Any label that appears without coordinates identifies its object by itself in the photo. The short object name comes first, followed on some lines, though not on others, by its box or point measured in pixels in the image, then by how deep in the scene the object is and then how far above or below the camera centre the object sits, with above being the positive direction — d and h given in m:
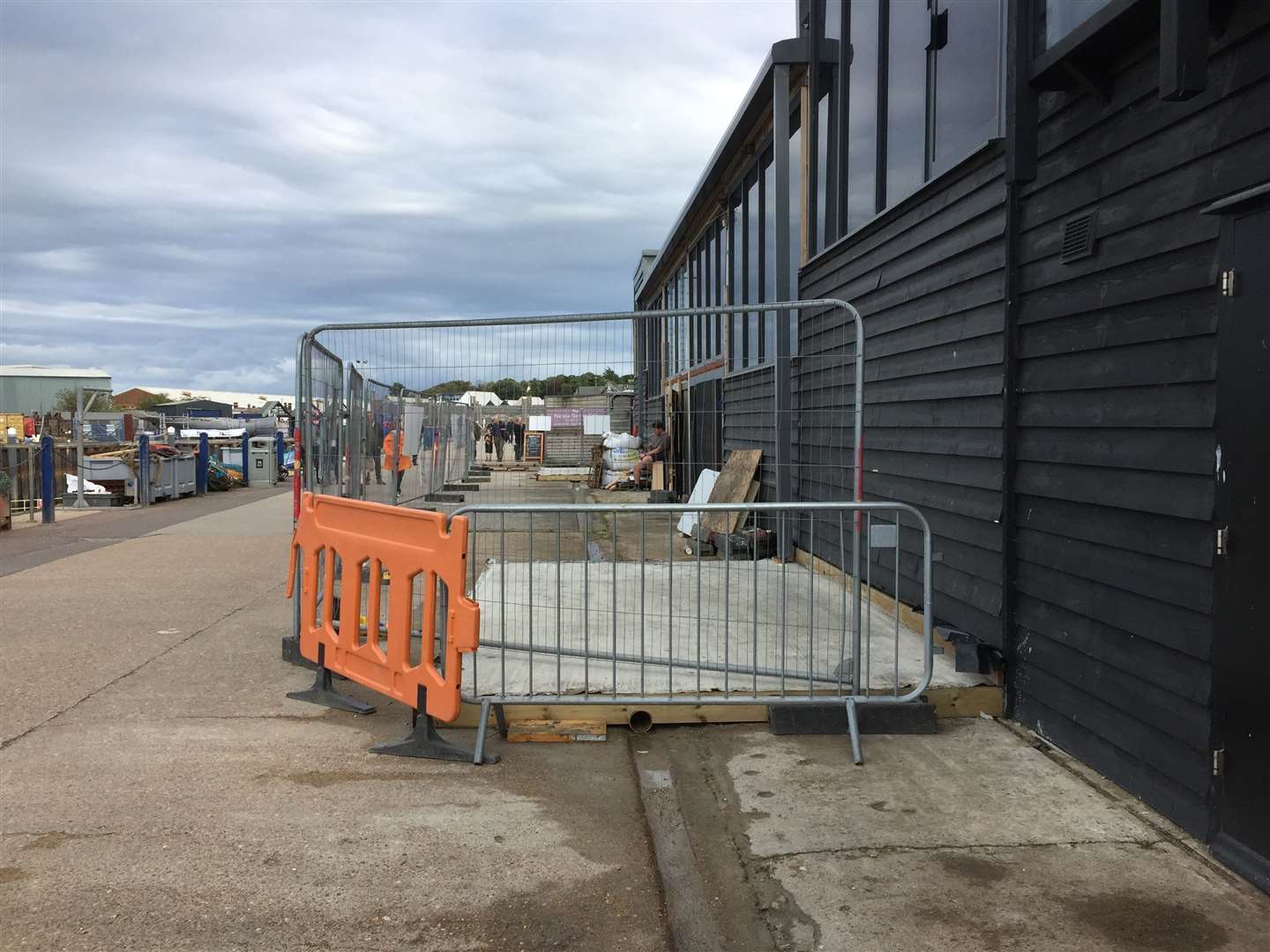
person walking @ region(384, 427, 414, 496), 8.05 -0.21
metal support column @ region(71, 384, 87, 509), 19.97 -0.59
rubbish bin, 28.17 -0.99
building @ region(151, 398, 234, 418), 71.41 +1.84
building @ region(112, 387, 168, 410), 117.12 +4.63
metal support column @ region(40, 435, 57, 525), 16.33 -0.87
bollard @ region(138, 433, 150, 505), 20.20 -0.86
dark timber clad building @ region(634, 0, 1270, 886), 3.46 +0.43
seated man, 9.72 -0.14
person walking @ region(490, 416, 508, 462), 8.42 +0.00
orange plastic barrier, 4.62 -0.87
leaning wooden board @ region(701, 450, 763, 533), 9.42 -0.51
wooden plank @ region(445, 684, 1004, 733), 5.18 -1.56
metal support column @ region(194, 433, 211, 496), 23.96 -1.06
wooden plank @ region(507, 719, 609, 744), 5.09 -1.65
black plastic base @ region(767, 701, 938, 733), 5.05 -1.55
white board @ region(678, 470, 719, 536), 9.67 -0.55
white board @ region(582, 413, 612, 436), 7.43 +0.08
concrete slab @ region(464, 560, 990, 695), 5.44 -1.38
